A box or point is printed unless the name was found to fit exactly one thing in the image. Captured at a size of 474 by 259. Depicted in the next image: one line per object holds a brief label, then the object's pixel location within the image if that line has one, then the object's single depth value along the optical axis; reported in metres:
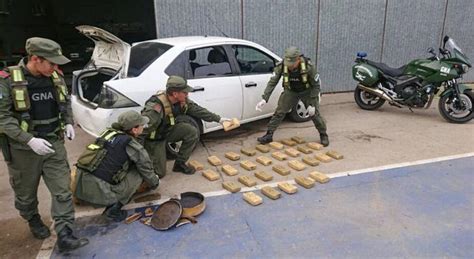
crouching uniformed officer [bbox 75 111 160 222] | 3.22
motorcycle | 6.23
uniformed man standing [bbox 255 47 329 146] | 4.87
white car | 4.20
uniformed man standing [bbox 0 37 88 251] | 2.61
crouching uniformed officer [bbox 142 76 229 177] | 3.87
